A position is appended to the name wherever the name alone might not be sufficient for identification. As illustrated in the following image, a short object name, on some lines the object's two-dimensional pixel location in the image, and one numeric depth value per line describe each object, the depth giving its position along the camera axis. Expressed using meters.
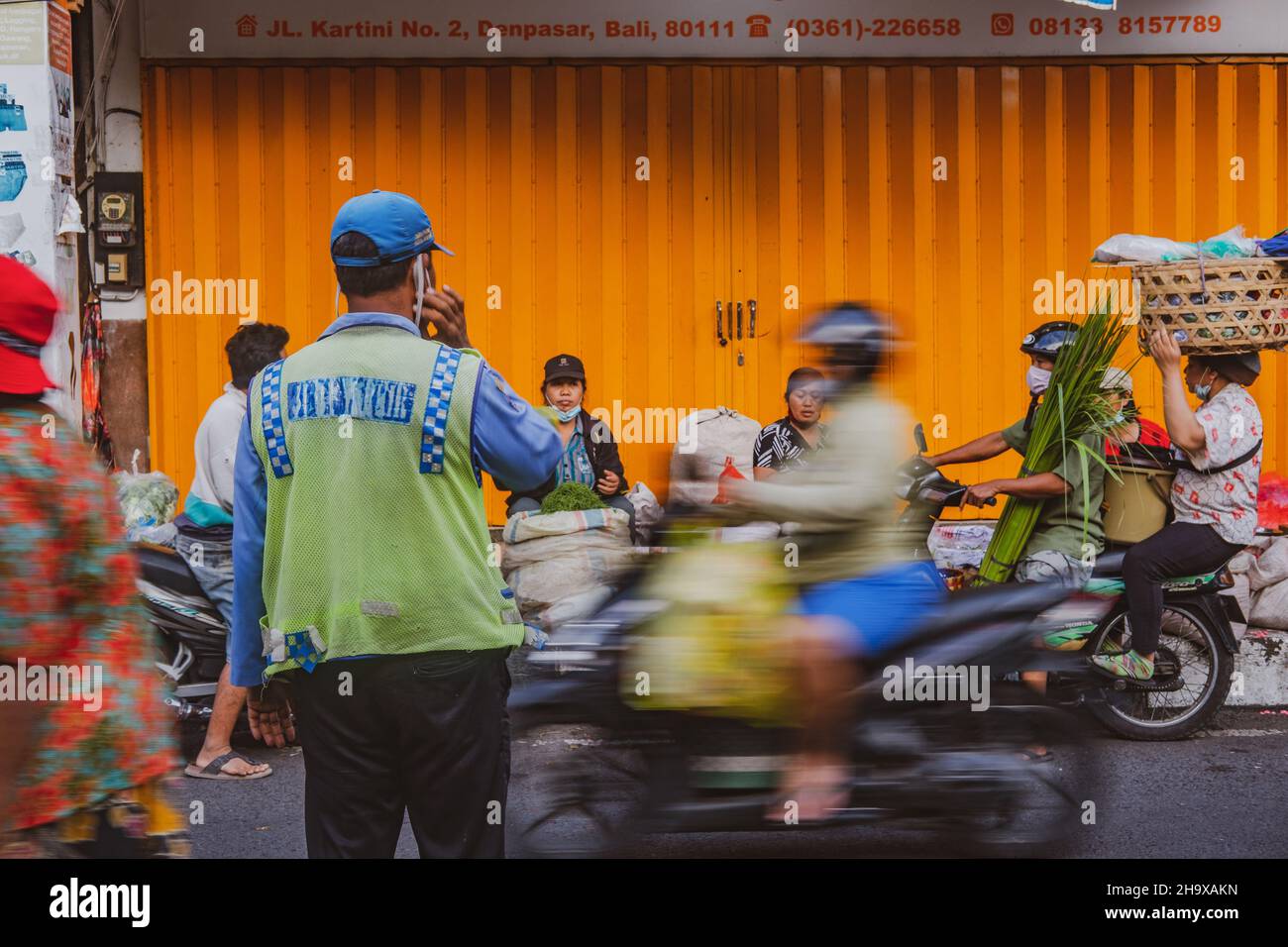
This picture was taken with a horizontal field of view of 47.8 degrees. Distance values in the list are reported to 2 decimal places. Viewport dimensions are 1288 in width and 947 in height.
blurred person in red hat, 2.52
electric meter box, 8.42
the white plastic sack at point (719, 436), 7.92
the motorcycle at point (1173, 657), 6.23
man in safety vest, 3.14
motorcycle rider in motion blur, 3.95
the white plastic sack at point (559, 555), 6.85
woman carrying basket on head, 6.08
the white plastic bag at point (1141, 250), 5.75
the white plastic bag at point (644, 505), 7.77
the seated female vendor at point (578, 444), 7.71
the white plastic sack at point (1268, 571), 7.30
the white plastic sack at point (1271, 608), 7.18
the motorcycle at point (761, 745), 3.92
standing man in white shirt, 6.09
